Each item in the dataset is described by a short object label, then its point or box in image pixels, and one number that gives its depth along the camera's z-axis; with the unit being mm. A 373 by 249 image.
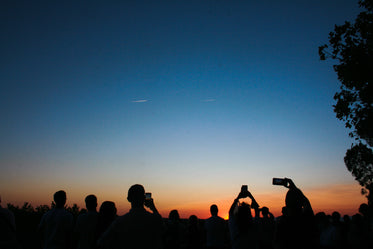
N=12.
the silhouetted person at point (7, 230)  4910
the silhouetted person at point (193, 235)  8367
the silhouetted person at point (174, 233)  7461
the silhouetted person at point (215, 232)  7340
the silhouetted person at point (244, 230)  4785
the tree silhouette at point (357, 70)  14609
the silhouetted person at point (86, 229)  5188
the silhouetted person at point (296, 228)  3791
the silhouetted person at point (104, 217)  4543
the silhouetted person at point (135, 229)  3256
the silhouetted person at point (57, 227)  5504
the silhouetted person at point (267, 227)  8309
